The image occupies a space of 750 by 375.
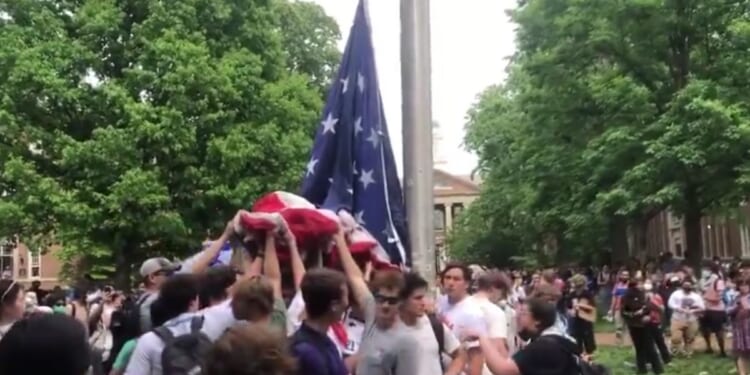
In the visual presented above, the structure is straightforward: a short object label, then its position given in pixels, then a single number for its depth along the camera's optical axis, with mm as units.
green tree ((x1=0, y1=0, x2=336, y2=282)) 28875
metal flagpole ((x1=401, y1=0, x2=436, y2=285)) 8578
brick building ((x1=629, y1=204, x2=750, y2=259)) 51656
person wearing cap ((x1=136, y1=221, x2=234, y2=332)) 7328
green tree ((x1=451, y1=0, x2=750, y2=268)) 29312
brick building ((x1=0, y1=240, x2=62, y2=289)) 57906
